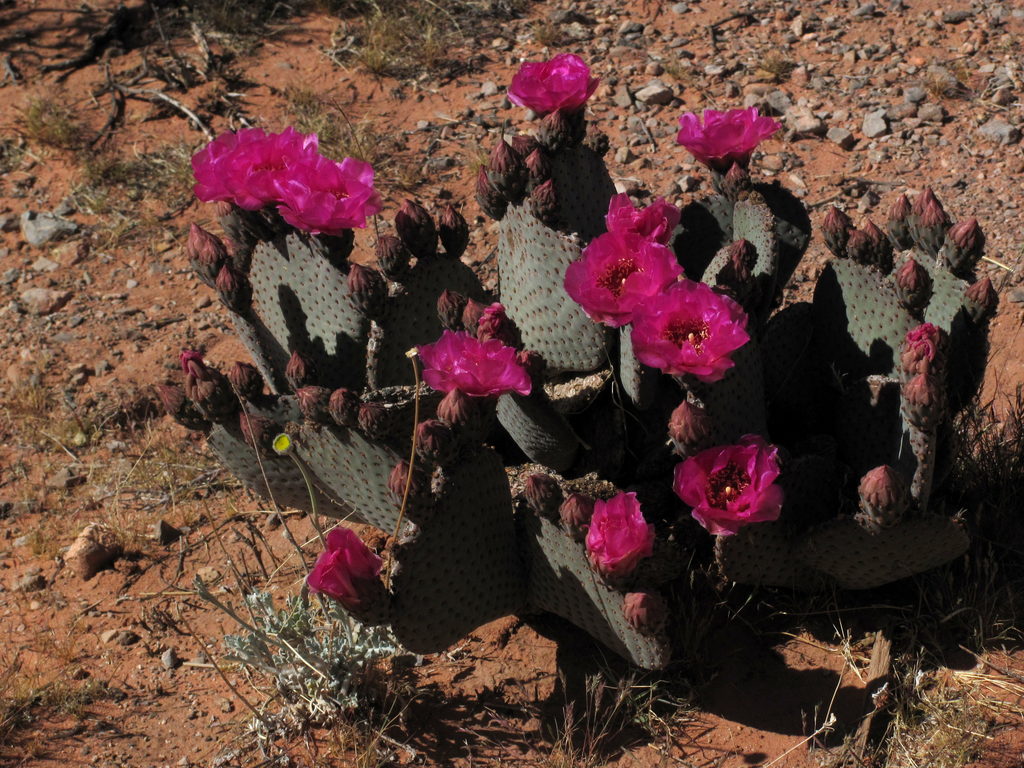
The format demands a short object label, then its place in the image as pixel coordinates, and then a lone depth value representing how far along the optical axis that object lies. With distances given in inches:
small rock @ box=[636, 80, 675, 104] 199.2
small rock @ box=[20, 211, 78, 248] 194.2
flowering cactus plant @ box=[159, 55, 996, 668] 93.4
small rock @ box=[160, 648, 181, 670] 122.8
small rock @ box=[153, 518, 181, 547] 140.6
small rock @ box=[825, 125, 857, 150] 185.0
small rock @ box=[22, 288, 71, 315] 182.1
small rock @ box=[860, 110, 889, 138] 185.5
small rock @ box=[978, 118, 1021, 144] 177.6
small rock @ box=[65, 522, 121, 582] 135.9
